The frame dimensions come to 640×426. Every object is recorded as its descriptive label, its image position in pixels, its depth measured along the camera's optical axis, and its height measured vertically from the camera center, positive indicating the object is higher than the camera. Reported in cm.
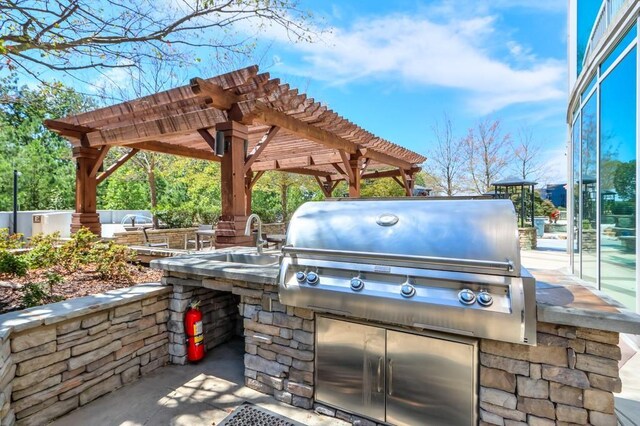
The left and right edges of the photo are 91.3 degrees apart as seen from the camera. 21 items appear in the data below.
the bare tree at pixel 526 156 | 1694 +316
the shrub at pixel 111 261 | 412 -62
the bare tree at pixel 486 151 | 1605 +324
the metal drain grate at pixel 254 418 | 247 -165
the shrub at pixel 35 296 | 293 -79
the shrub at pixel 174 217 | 1004 -6
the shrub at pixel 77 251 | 430 -51
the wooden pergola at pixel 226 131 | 422 +153
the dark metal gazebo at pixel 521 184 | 1134 +109
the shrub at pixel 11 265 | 379 -61
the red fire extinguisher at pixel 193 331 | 343 -128
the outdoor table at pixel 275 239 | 706 -55
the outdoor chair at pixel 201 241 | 740 -74
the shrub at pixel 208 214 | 1241 +4
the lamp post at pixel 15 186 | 978 +95
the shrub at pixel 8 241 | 413 -36
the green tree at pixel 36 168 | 1672 +279
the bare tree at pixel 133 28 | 335 +229
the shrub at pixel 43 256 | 418 -54
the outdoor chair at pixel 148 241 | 711 -66
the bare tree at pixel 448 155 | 1650 +314
